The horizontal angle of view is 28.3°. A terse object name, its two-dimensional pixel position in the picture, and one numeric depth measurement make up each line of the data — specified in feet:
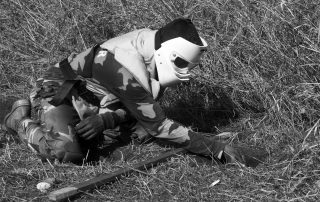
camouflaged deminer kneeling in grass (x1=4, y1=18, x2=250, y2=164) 14.53
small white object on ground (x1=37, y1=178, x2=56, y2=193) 13.16
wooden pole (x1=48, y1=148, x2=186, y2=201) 12.46
